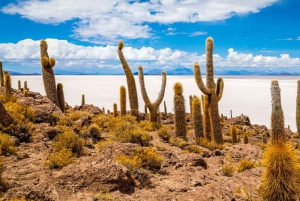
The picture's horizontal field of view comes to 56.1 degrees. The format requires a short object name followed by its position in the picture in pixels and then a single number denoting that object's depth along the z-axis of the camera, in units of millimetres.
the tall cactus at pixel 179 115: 15750
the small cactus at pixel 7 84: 17469
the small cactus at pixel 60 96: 19469
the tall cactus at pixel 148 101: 19828
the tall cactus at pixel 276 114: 10148
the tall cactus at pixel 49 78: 18062
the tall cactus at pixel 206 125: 17031
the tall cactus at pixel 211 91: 15938
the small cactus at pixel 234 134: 19753
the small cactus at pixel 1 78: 25395
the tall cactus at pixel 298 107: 18853
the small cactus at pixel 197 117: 15641
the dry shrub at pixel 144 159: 8222
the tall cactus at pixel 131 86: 19766
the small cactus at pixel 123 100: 20752
